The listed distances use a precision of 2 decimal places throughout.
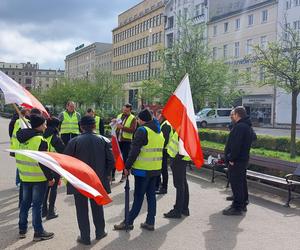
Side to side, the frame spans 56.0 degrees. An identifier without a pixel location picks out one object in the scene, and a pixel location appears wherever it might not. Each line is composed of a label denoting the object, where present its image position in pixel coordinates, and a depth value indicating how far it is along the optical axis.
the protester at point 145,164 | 4.27
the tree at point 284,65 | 8.50
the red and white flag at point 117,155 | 4.61
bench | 5.71
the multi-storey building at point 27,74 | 104.27
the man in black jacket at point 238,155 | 5.06
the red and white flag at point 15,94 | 4.48
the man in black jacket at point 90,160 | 3.90
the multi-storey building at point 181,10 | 38.49
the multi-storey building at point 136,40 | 48.55
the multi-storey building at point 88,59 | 66.61
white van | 25.12
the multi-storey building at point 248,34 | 30.29
